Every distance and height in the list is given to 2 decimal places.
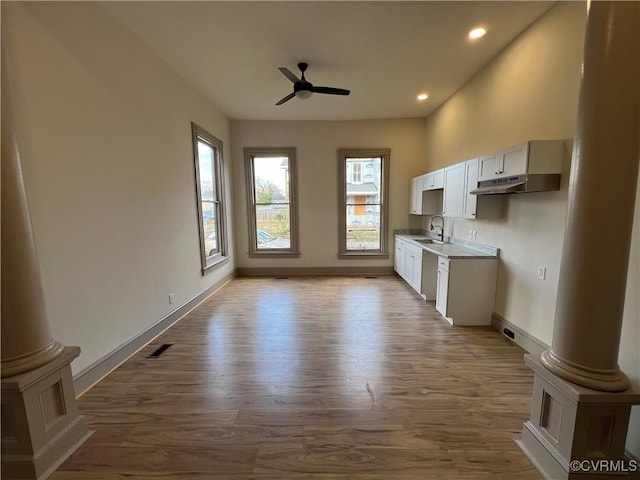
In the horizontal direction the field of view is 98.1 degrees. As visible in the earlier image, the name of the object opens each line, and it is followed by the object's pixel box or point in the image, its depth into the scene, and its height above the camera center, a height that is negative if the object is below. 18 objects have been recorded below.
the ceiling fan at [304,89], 3.38 +1.47
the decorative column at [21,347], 1.44 -0.75
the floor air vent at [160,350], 2.80 -1.46
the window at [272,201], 5.85 +0.13
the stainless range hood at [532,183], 2.43 +0.19
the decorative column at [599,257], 1.31 -0.27
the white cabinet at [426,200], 4.99 +0.11
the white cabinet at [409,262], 4.42 -1.01
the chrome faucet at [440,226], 4.71 -0.38
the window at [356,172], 5.91 +0.73
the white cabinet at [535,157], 2.38 +0.42
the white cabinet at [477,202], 3.20 +0.03
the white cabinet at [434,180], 4.29 +0.42
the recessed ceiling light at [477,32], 2.79 +1.76
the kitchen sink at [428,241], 4.69 -0.62
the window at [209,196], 4.27 +0.20
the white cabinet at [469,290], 3.37 -1.03
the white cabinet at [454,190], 3.65 +0.21
